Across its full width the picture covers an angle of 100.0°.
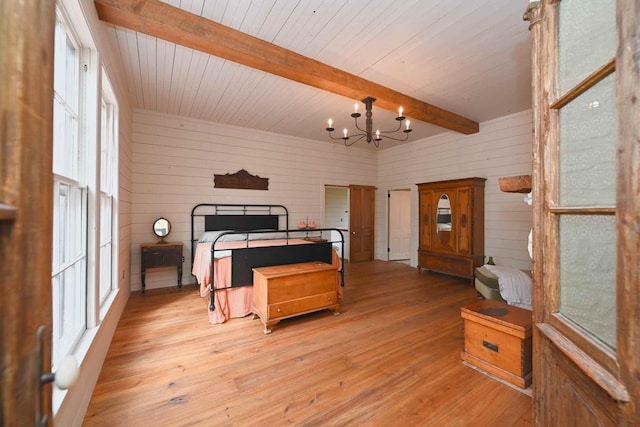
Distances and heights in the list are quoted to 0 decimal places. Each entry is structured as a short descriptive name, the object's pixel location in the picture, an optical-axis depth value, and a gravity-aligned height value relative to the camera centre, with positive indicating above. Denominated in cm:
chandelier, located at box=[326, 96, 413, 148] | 313 +119
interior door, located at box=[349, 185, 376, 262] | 681 -24
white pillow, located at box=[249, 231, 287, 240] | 436 -40
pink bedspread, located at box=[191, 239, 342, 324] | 313 -97
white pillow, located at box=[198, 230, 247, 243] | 422 -40
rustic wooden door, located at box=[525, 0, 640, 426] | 67 +1
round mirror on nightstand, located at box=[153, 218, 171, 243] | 432 -26
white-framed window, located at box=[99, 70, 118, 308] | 254 +25
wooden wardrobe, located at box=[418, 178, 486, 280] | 482 -25
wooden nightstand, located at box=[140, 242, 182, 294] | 401 -66
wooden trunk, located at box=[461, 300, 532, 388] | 202 -102
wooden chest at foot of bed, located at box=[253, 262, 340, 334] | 288 -89
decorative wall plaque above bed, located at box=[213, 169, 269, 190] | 500 +61
